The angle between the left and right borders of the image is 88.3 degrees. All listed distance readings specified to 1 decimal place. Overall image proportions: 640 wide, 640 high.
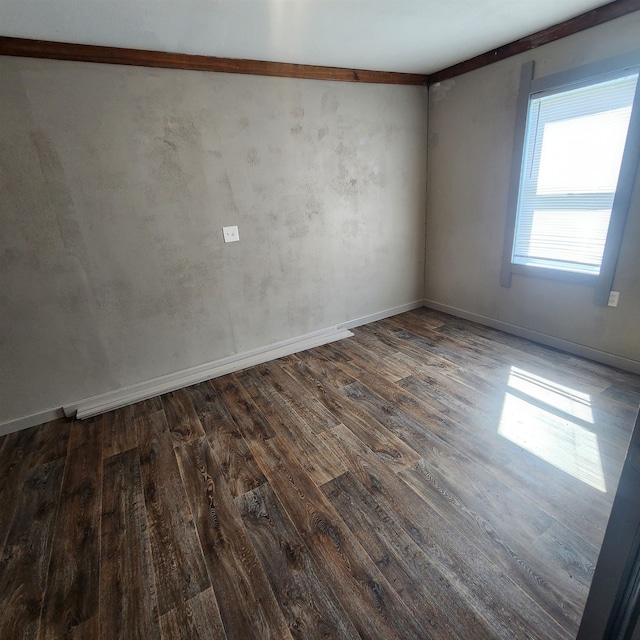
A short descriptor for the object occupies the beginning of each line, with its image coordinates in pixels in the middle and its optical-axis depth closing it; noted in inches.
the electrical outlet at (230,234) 109.1
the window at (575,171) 89.3
